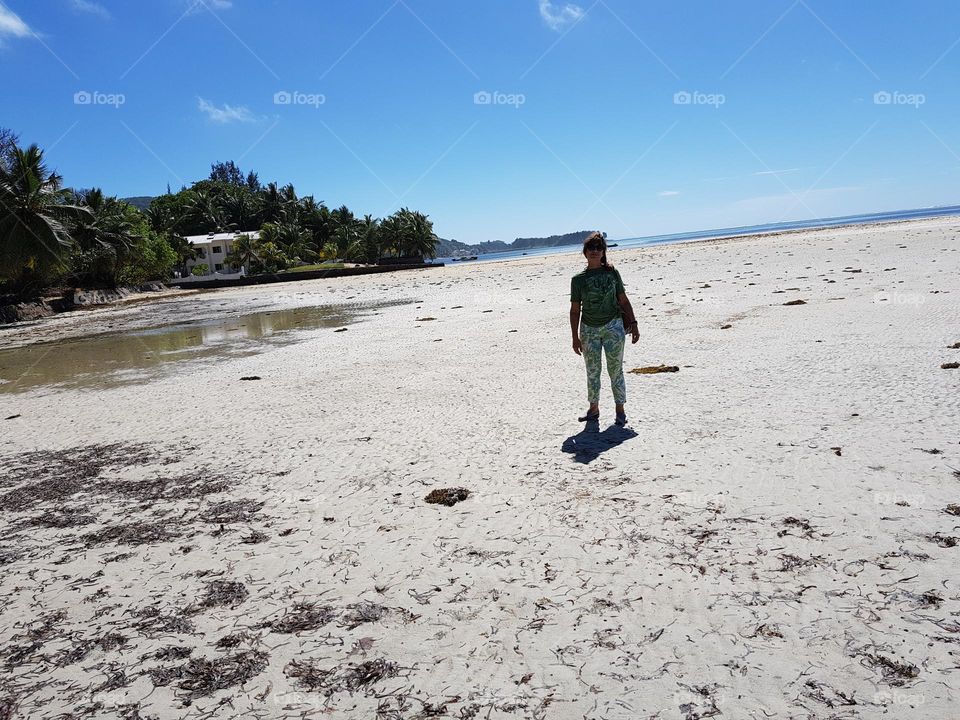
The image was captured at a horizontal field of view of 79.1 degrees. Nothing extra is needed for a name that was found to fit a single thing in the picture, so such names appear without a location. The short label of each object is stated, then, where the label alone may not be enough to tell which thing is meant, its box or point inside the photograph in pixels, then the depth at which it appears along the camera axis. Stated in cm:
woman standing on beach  612
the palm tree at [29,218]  3053
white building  7569
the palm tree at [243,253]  6738
